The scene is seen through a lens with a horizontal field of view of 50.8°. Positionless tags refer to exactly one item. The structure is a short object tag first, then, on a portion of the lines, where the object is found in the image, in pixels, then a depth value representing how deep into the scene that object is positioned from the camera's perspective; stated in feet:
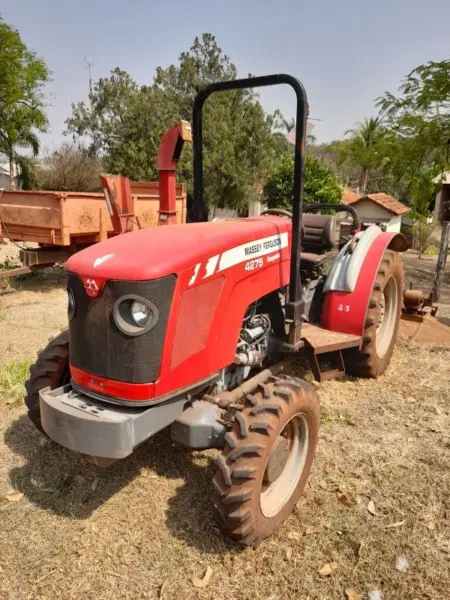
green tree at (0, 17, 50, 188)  62.75
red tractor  6.82
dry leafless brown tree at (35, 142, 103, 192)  37.35
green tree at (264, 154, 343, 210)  62.80
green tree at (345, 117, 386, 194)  102.27
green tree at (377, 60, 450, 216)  31.17
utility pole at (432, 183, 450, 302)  23.47
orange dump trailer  21.81
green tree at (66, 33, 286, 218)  64.03
